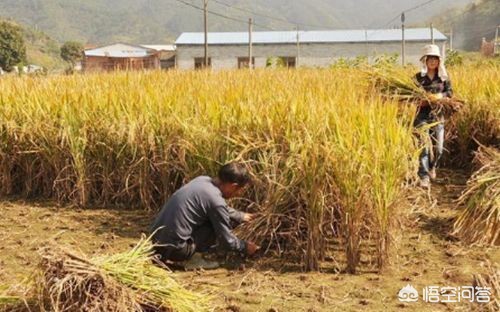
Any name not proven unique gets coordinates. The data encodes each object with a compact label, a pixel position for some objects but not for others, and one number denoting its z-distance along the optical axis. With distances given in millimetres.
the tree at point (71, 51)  59312
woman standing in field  5780
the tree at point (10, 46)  44094
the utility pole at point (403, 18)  29259
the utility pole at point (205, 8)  22906
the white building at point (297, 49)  35156
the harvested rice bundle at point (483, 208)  4223
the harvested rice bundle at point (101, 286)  2498
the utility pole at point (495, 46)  36256
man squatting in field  3859
